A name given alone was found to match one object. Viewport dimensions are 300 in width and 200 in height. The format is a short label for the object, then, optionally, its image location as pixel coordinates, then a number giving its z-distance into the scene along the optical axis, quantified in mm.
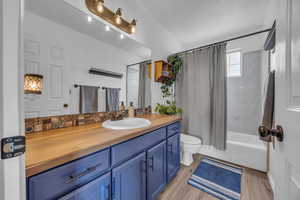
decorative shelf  2020
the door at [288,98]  449
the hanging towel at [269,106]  1284
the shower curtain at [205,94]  2070
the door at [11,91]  364
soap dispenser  1615
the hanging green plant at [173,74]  2328
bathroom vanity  536
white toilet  1947
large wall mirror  893
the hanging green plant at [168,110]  1953
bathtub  1827
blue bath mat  1448
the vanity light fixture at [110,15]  1144
